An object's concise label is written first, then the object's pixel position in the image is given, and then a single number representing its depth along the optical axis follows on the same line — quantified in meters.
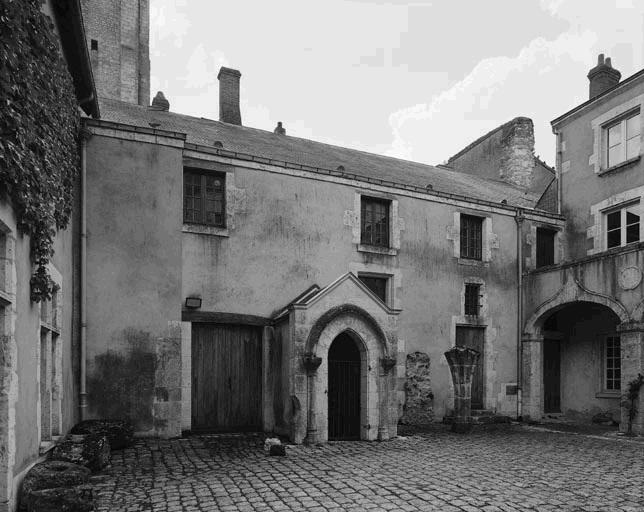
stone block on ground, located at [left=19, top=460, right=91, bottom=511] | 5.09
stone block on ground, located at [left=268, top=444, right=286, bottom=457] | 8.47
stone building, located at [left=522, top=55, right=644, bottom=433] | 12.67
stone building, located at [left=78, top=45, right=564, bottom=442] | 9.29
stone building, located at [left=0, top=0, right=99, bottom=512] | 4.84
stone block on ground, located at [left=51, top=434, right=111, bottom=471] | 6.45
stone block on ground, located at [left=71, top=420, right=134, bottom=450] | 7.94
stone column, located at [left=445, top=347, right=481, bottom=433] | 11.80
